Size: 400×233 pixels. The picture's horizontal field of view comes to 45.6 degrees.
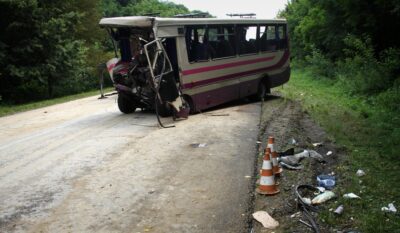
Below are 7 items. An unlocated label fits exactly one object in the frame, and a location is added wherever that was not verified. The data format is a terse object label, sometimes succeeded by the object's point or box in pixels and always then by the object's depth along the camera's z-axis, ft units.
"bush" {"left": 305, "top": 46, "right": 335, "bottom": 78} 88.69
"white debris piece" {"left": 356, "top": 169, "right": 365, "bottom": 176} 23.85
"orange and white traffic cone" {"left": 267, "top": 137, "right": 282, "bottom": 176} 24.03
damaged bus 40.45
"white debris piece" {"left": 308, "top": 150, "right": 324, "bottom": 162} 27.04
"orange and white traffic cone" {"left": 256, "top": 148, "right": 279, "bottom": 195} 21.83
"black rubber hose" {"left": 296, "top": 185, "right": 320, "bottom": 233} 17.78
